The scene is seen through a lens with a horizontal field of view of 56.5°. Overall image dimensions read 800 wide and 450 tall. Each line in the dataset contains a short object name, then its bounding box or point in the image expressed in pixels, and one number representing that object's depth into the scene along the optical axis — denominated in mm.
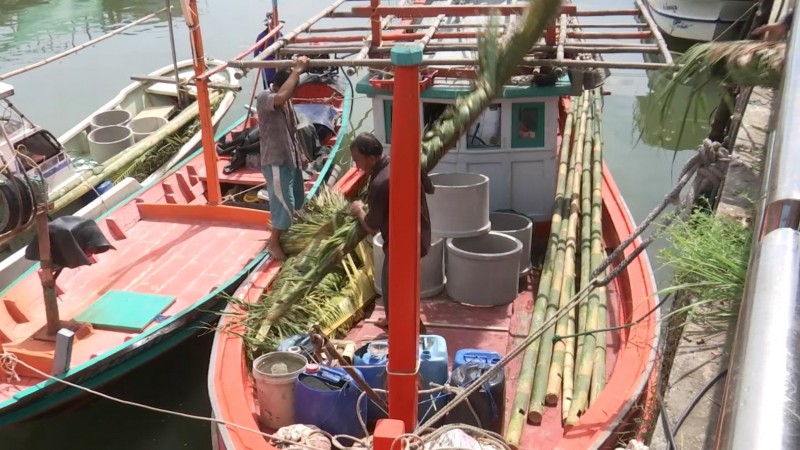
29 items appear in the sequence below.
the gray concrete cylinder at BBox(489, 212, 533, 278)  6031
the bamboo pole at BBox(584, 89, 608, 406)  4625
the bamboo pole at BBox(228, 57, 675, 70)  5043
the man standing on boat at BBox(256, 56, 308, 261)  5977
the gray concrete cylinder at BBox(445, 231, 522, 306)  5562
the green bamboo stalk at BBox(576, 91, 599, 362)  5285
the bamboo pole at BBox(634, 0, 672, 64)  5285
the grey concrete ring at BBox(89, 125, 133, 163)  10352
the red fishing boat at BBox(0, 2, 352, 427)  5355
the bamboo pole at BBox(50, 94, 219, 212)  8945
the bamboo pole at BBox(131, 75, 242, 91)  11518
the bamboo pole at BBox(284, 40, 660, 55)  5582
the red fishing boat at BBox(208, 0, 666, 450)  3956
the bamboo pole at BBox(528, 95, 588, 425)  4391
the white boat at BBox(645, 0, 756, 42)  16344
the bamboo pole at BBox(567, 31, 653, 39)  6180
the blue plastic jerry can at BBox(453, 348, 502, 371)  4352
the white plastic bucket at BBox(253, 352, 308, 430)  4270
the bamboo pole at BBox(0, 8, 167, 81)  7467
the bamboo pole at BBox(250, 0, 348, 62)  5727
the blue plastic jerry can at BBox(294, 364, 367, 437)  4105
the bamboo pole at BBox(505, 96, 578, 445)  4195
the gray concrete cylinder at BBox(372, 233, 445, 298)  5773
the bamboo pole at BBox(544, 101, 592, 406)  4574
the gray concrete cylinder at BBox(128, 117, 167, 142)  11346
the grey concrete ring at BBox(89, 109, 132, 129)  11125
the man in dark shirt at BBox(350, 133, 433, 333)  4297
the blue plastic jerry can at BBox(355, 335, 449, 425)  4219
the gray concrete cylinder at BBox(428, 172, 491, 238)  5676
